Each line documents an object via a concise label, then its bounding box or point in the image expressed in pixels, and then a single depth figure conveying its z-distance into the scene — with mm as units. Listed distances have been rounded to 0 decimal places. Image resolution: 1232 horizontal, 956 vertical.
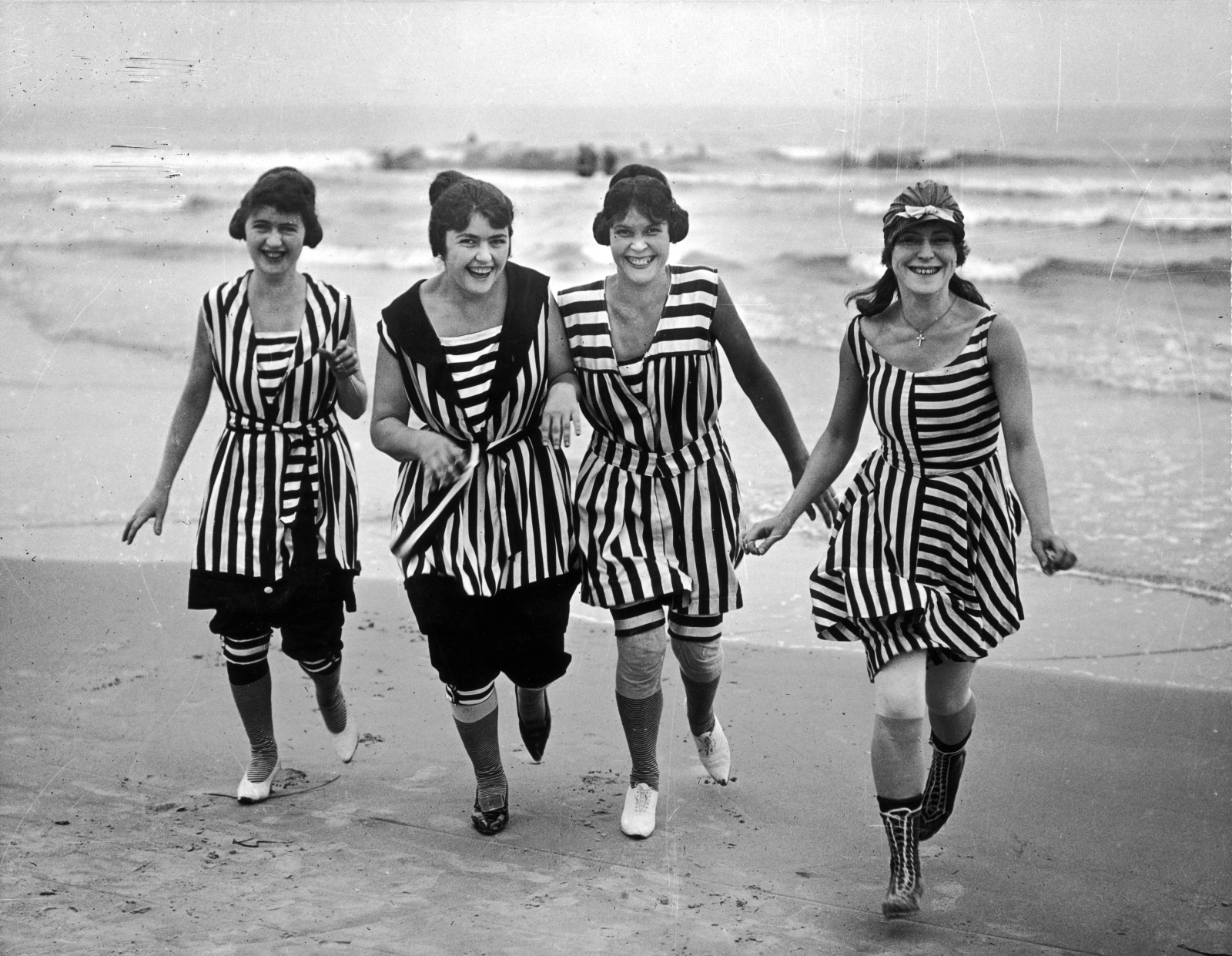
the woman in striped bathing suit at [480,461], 3584
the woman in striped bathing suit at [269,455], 3826
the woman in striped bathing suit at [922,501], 3148
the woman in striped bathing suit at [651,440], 3654
